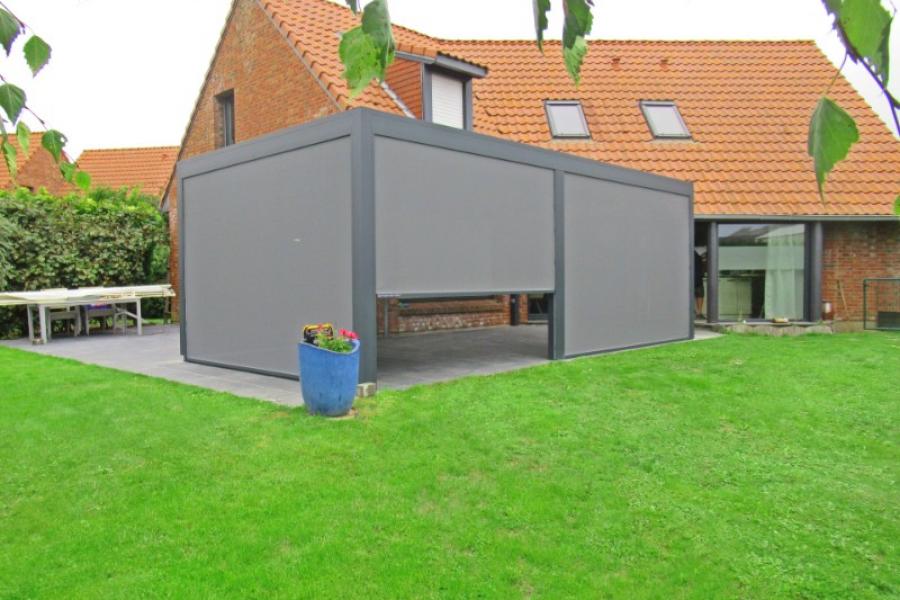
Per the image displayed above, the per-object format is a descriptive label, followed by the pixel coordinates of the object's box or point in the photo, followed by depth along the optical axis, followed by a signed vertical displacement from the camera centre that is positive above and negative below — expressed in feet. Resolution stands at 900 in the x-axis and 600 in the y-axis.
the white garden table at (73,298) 40.01 -1.13
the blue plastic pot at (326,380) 19.56 -2.98
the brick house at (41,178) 83.10 +12.79
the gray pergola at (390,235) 24.47 +1.83
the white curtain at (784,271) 47.85 +0.29
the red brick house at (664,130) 43.19 +10.69
